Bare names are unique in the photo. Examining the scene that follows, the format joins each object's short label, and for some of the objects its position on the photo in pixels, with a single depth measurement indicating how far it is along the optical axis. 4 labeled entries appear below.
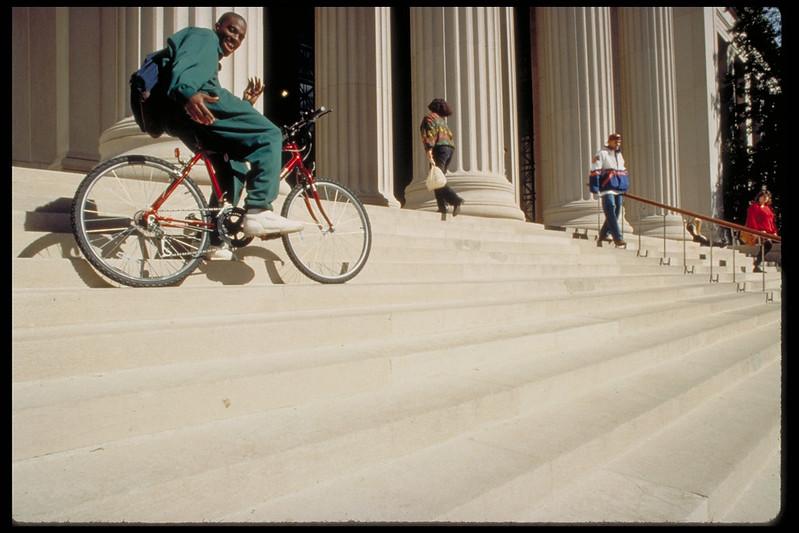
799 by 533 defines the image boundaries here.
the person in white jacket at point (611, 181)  9.17
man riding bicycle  3.09
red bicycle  2.97
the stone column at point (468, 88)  9.85
